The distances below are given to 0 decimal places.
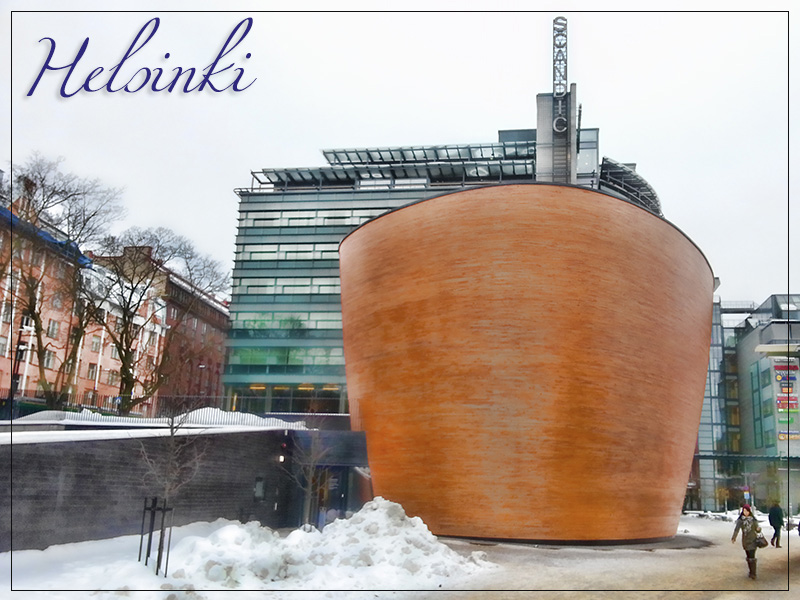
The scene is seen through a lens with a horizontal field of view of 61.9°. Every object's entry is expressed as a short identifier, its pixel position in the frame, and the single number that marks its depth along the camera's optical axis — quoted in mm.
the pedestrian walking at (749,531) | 13727
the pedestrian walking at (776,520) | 21328
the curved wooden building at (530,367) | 20531
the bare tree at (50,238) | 23500
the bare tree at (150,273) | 29656
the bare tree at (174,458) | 16500
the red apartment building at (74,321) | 25014
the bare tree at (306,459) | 24594
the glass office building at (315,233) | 50719
